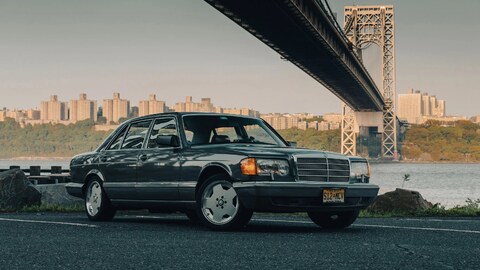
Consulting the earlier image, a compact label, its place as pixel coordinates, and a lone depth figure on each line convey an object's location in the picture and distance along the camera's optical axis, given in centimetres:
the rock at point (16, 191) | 1483
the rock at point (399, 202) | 1450
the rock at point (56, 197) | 1767
